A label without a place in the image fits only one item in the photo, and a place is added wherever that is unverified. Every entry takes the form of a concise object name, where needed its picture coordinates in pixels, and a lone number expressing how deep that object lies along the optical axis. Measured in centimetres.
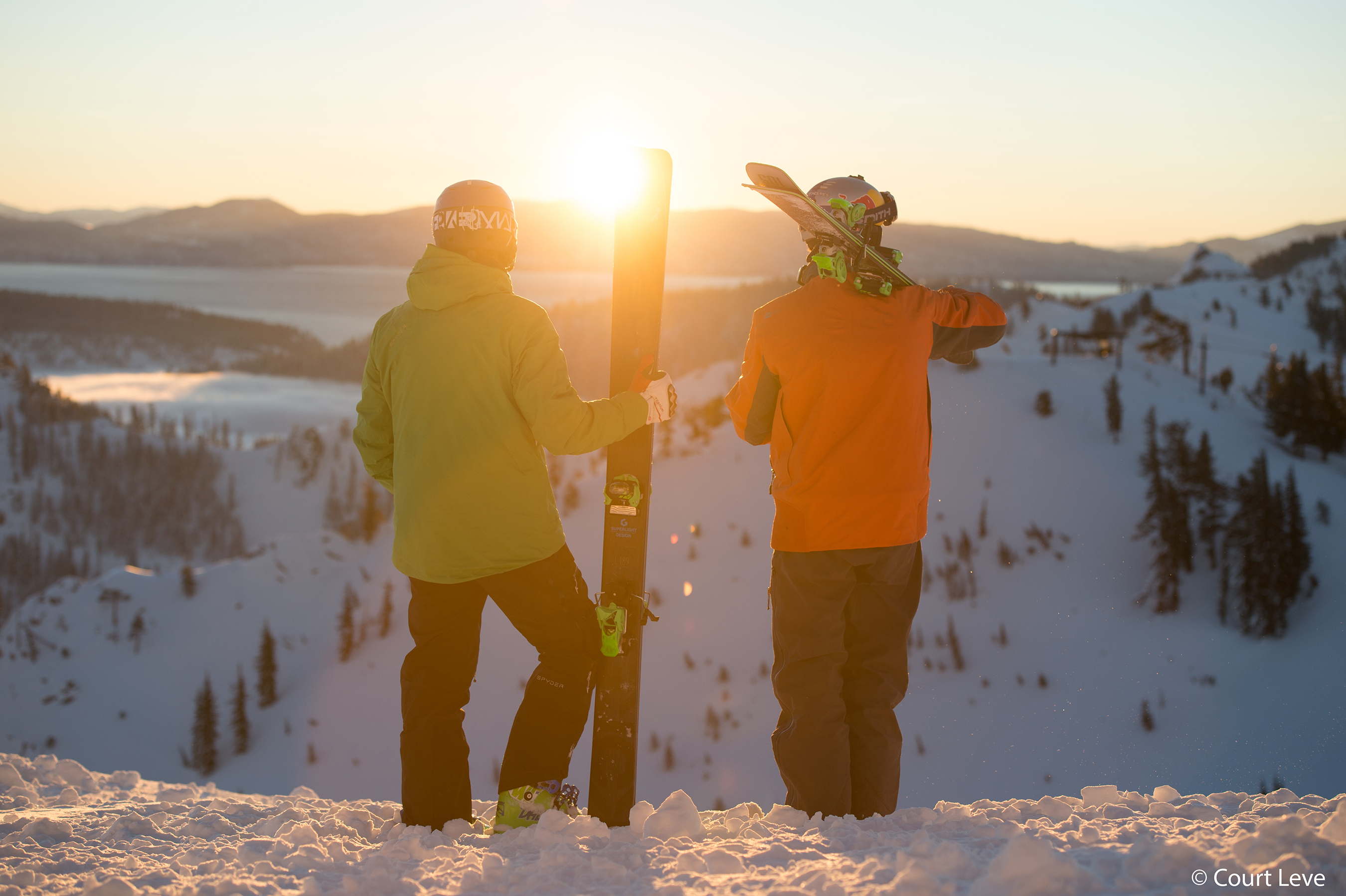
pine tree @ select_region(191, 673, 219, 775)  1766
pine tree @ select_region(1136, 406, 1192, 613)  1278
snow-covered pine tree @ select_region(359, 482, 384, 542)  2604
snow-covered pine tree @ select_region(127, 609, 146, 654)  2528
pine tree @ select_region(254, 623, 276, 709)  1908
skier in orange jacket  312
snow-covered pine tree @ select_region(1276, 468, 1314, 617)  1180
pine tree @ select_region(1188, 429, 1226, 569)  1317
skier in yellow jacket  300
